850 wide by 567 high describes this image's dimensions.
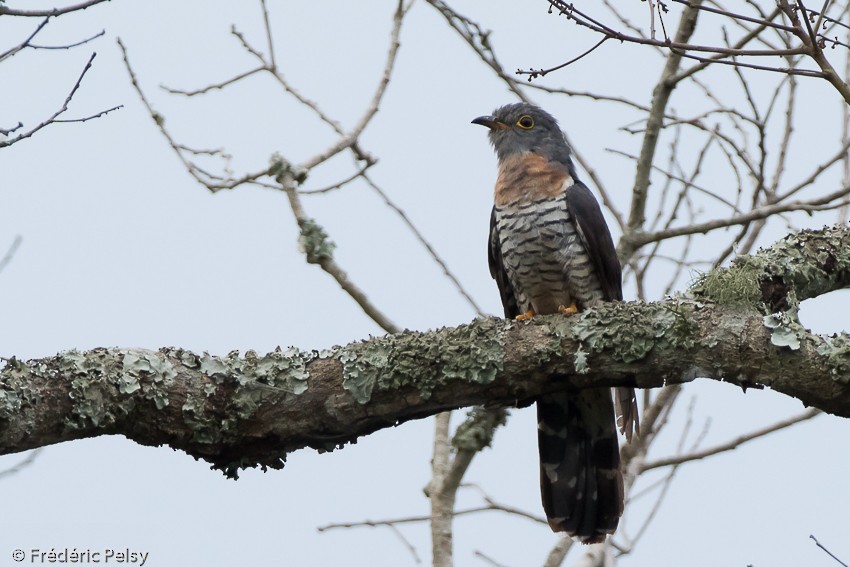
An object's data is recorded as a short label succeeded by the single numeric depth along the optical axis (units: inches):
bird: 349.7
